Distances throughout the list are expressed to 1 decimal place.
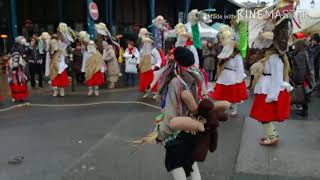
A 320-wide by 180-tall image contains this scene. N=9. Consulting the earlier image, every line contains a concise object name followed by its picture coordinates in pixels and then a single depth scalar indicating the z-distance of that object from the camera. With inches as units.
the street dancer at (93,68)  473.1
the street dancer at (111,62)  528.7
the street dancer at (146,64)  467.2
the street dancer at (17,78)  425.4
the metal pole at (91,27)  677.9
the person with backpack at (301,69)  345.7
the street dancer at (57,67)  458.0
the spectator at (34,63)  533.6
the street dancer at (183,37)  356.2
